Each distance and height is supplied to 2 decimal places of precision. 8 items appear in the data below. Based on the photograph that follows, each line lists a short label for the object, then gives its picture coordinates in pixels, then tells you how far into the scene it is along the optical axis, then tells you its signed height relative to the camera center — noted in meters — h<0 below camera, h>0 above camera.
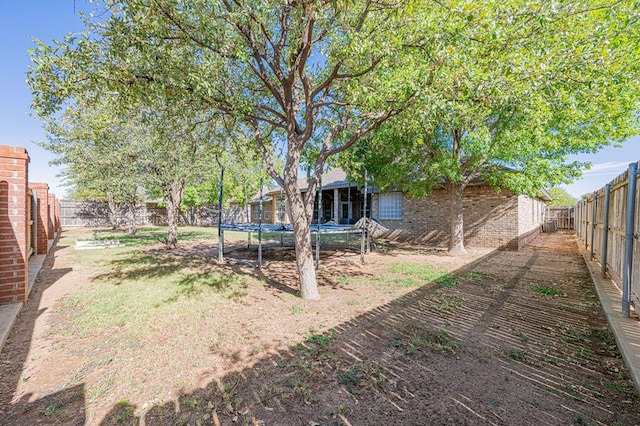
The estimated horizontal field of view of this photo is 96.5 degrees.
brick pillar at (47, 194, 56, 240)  12.32 -0.58
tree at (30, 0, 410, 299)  3.92 +2.31
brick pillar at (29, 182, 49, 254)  9.13 -0.34
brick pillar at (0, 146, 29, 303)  4.46 -0.29
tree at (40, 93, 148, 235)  10.80 +2.41
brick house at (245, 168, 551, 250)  12.28 -0.28
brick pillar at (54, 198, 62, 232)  15.69 -0.90
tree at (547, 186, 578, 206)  38.49 +2.32
